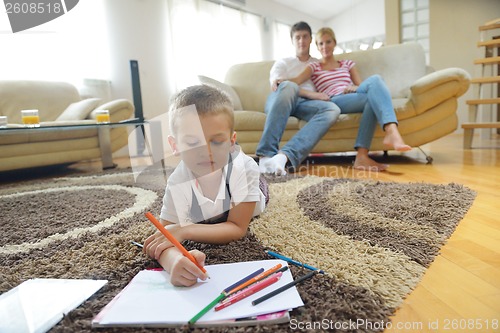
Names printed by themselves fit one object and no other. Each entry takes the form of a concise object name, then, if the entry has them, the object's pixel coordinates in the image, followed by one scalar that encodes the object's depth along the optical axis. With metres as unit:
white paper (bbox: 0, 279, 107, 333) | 0.51
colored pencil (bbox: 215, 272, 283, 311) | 0.52
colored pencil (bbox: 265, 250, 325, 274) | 0.65
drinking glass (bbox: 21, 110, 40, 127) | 1.89
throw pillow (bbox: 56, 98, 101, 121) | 2.43
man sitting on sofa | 1.87
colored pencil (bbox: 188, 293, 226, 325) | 0.49
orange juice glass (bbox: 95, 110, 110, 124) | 2.03
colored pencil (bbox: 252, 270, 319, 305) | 0.52
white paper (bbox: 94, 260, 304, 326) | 0.50
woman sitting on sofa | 1.83
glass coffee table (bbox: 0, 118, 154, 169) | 1.59
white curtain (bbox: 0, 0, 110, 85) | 2.79
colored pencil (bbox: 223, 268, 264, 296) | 0.55
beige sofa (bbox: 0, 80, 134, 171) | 2.15
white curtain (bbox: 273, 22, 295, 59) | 5.21
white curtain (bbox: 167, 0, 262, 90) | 3.71
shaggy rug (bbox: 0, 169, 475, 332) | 0.55
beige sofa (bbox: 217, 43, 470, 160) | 1.95
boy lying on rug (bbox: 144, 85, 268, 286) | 0.77
